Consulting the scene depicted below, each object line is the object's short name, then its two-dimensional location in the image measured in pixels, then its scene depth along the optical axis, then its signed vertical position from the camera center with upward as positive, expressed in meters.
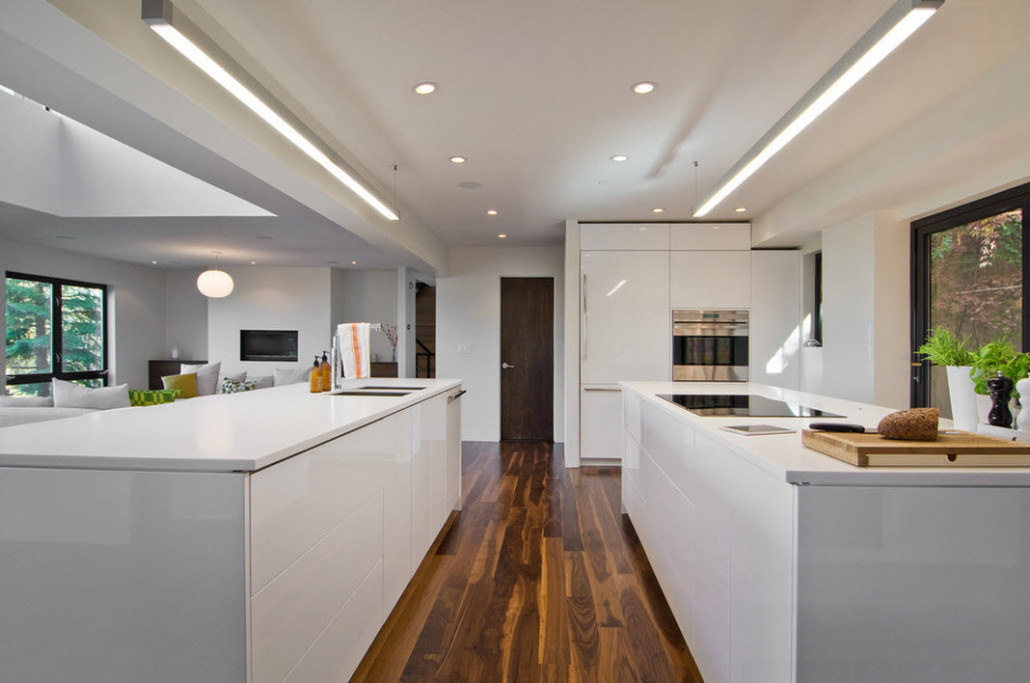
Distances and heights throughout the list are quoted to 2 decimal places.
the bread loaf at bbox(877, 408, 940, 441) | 1.24 -0.19
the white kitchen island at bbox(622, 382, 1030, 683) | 1.10 -0.47
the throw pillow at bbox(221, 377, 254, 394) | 6.51 -0.55
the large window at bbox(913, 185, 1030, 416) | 2.98 +0.41
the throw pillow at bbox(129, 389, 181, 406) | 4.46 -0.47
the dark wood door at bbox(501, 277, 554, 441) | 6.70 -0.15
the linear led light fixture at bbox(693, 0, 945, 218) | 1.42 +0.86
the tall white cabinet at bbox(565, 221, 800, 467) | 5.20 +0.44
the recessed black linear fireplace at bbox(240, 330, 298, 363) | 8.61 -0.06
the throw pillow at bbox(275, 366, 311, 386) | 6.83 -0.44
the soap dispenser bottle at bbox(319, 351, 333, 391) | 3.00 -0.19
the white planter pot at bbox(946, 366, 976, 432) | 1.57 -0.16
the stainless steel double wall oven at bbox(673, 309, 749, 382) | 5.22 -0.02
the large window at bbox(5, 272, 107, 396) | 6.46 +0.10
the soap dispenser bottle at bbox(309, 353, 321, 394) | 2.96 -0.21
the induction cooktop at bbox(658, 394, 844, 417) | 2.07 -0.27
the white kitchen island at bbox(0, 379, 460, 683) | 1.21 -0.50
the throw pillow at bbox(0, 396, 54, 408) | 3.59 -0.42
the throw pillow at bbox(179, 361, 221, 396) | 6.86 -0.48
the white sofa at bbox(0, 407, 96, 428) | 2.92 -0.41
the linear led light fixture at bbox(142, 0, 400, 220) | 1.42 +0.85
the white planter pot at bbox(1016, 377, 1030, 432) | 1.33 -0.15
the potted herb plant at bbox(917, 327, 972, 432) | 1.57 -0.09
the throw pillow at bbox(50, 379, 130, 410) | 3.87 -0.40
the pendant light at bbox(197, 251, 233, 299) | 6.39 +0.69
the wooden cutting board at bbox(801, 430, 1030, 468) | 1.12 -0.23
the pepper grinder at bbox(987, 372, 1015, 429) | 1.44 -0.15
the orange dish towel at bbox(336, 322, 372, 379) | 3.07 -0.04
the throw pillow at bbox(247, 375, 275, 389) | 6.60 -0.50
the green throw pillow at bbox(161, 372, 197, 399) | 6.55 -0.52
